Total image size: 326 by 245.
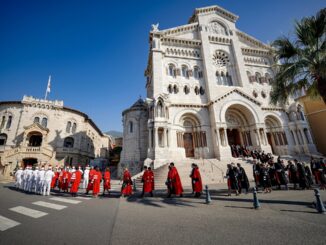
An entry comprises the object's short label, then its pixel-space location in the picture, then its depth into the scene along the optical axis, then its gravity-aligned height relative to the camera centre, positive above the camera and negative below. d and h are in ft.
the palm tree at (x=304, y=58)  29.45 +20.46
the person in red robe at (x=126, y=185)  32.40 -1.68
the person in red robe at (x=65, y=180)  40.15 -0.25
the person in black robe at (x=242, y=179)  31.09 -1.28
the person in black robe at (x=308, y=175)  32.75 -1.12
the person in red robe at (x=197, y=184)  29.43 -1.77
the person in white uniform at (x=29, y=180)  42.48 +0.08
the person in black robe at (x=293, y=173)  33.27 -0.63
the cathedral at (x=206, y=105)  64.49 +28.81
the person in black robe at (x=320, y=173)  31.07 -0.69
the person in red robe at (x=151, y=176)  32.13 -0.15
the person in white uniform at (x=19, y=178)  48.78 +0.78
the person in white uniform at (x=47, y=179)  36.85 +0.11
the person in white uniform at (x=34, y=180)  41.43 -0.10
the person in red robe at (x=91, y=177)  35.42 +0.20
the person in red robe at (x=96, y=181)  33.13 -0.63
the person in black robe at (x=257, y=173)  33.30 -0.26
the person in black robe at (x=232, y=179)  29.50 -1.14
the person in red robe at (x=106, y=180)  34.87 -0.53
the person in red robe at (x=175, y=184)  29.98 -1.66
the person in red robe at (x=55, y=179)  45.57 +0.10
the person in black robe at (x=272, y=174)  34.56 -0.60
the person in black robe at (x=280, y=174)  32.86 -0.63
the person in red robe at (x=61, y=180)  41.98 -0.22
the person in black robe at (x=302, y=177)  31.90 -1.34
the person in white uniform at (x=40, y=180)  38.29 -0.03
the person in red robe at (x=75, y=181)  34.27 -0.50
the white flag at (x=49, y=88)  109.29 +59.75
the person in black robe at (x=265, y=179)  30.87 -1.46
